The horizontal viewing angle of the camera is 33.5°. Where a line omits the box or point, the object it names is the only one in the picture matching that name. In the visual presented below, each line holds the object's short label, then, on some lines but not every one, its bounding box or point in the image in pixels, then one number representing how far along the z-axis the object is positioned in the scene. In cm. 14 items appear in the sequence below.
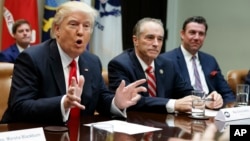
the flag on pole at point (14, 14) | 476
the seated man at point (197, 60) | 395
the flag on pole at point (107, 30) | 530
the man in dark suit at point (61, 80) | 224
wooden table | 191
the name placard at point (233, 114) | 239
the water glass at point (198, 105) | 253
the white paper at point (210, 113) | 260
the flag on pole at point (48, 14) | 496
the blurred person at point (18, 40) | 464
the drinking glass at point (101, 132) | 166
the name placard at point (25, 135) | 166
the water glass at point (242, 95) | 295
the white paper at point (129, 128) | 205
